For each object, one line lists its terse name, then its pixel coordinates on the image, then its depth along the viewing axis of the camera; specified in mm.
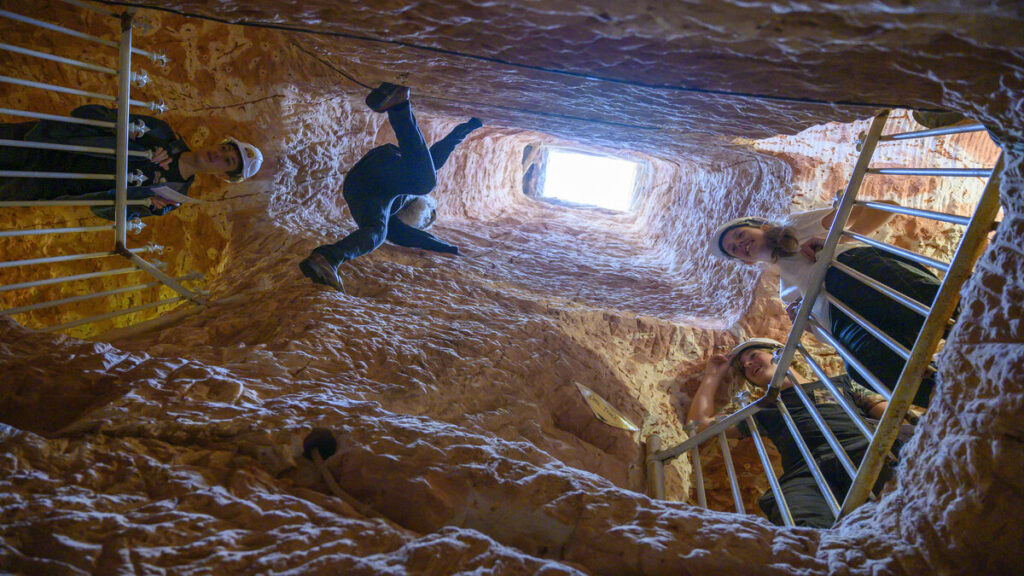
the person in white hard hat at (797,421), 1771
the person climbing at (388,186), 2531
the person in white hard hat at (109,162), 2180
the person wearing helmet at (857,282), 1730
